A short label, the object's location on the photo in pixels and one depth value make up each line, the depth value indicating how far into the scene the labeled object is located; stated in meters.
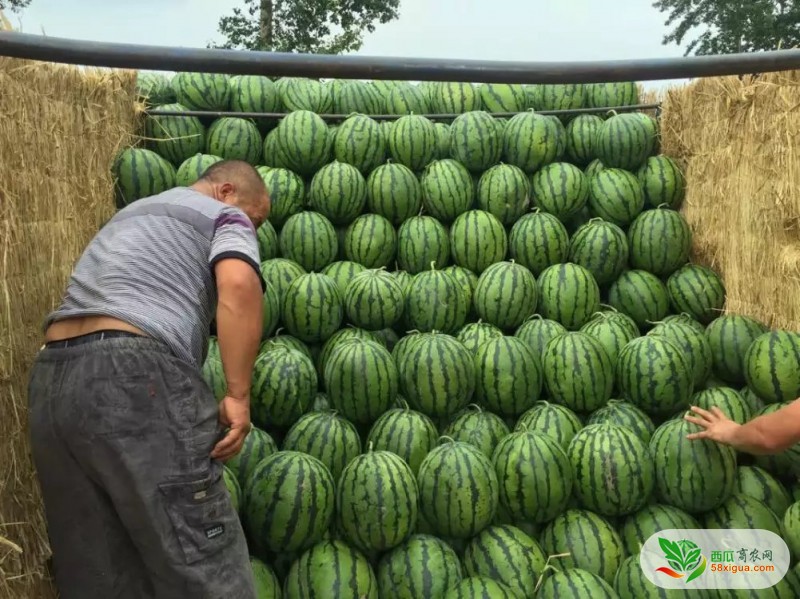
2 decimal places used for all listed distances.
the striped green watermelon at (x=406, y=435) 3.29
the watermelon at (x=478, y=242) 4.31
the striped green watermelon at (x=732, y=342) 3.79
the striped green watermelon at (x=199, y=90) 4.66
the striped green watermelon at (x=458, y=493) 2.99
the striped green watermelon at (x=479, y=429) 3.43
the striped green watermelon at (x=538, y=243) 4.29
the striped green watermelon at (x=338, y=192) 4.35
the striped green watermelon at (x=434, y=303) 3.92
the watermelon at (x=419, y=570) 2.83
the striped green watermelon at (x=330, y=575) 2.78
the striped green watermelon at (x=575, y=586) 2.72
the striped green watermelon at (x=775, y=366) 3.50
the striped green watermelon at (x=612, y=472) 3.12
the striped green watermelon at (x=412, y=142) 4.61
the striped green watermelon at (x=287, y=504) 2.88
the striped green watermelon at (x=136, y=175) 4.05
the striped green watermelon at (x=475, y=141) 4.62
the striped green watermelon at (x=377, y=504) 2.90
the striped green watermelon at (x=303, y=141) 4.50
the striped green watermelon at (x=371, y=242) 4.30
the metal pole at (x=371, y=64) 2.24
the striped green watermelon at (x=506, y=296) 3.99
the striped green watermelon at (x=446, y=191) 4.47
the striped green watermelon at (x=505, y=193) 4.47
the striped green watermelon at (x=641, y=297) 4.23
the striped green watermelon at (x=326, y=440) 3.26
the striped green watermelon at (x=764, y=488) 3.30
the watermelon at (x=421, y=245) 4.31
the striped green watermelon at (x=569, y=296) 4.06
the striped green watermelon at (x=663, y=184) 4.62
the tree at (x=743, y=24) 19.05
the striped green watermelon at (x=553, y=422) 3.41
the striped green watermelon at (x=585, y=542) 2.98
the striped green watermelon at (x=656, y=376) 3.54
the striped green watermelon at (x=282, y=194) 4.37
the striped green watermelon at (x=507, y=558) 2.88
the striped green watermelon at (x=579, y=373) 3.57
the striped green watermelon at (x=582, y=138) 4.80
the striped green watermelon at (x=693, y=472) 3.15
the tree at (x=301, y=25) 15.60
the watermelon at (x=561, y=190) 4.51
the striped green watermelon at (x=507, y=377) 3.59
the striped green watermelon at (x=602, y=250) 4.26
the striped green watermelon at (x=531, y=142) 4.65
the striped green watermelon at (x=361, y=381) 3.43
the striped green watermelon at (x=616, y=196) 4.52
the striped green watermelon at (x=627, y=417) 3.48
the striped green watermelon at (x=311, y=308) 3.80
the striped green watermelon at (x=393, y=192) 4.41
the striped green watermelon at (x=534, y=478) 3.09
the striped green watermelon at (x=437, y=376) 3.47
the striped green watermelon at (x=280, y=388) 3.38
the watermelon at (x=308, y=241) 4.23
